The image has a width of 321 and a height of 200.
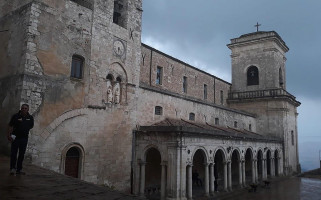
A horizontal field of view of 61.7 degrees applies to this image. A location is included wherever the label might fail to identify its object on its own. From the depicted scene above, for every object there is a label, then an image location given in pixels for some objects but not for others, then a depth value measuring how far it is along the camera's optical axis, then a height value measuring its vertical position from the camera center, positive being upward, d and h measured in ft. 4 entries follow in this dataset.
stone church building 38.91 +6.49
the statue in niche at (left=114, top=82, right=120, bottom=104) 50.65 +8.57
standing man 24.45 +0.41
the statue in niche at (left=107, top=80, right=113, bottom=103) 48.99 +8.36
